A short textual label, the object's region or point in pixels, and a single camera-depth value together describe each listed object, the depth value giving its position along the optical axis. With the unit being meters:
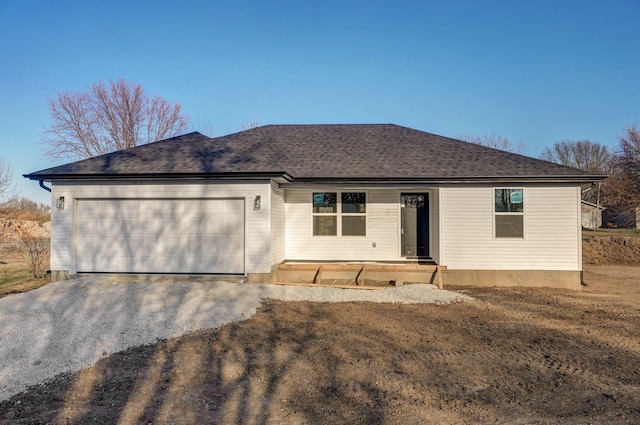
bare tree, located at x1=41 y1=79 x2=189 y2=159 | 32.31
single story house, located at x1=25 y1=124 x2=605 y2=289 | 10.55
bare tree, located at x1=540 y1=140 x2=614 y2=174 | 54.34
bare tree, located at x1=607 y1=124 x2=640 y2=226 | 28.66
